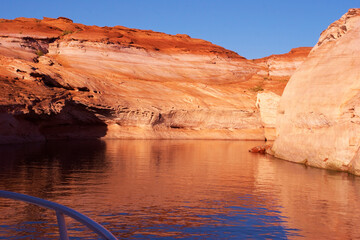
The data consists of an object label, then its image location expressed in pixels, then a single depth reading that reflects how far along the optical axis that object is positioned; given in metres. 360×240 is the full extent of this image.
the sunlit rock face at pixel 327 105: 17.53
